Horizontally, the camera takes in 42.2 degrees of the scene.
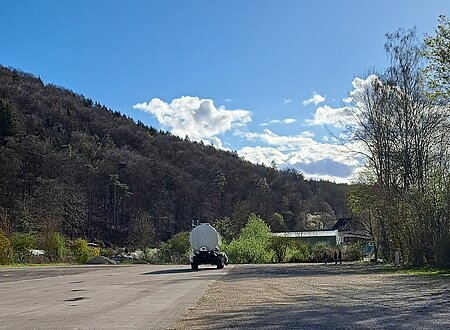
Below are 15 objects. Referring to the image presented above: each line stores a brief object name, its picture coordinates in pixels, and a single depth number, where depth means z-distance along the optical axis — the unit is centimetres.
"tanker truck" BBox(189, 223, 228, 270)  4119
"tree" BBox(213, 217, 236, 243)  7575
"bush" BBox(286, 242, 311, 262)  6650
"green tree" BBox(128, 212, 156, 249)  7412
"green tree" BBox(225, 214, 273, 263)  6309
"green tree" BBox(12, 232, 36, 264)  5342
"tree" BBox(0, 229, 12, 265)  4906
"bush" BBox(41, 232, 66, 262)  5750
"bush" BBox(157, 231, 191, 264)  6556
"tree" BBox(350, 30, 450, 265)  3350
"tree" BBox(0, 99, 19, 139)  7550
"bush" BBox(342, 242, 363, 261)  6307
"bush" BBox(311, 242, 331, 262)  6469
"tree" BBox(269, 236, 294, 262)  6681
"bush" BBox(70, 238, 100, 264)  5978
